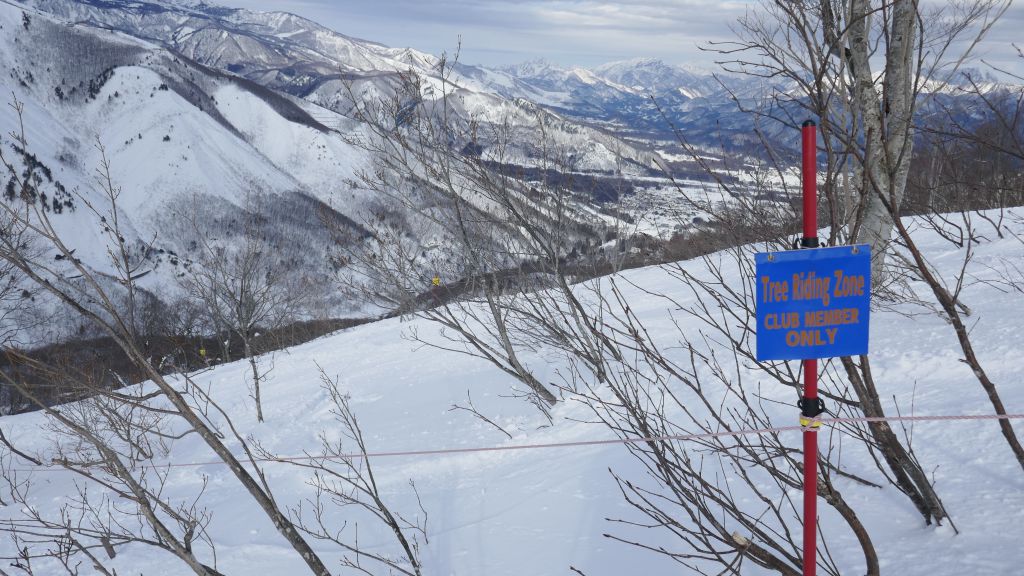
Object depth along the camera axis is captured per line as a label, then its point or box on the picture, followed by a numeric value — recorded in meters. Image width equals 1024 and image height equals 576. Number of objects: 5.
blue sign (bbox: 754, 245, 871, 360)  1.62
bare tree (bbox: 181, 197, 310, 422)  14.84
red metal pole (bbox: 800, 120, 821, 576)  1.63
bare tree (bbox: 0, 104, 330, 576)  3.06
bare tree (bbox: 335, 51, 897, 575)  6.73
